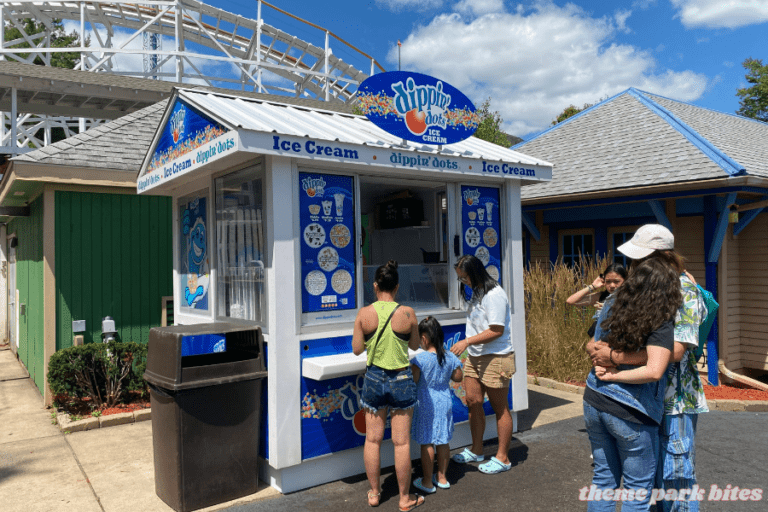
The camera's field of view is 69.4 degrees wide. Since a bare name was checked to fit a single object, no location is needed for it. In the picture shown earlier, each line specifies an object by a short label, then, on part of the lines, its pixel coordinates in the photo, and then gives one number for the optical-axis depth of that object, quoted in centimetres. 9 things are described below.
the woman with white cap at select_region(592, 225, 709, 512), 278
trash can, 403
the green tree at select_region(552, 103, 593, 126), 2816
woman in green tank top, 401
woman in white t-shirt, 456
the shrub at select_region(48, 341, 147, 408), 642
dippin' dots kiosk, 440
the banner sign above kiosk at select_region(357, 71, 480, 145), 504
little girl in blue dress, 431
